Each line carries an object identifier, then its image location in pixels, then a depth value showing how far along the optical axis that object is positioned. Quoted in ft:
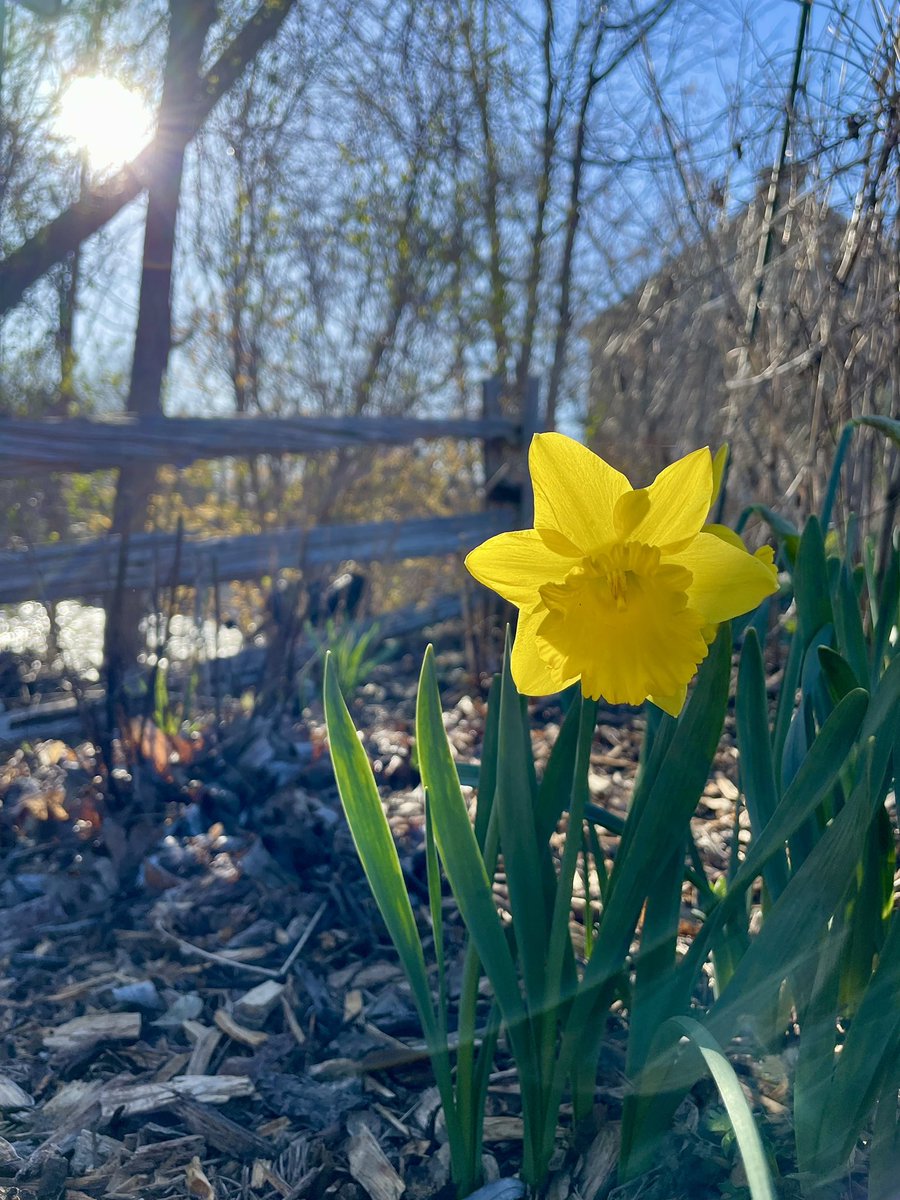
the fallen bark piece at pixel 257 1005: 1.52
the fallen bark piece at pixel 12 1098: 1.33
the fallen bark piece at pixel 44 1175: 1.18
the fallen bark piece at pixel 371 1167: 1.19
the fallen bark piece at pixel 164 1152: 1.25
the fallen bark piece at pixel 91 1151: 1.24
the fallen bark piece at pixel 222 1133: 1.26
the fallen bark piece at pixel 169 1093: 1.33
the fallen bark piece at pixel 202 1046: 1.42
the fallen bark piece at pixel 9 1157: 1.21
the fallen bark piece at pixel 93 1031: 1.46
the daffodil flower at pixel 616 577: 0.90
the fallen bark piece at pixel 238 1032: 1.47
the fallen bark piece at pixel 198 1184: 1.19
